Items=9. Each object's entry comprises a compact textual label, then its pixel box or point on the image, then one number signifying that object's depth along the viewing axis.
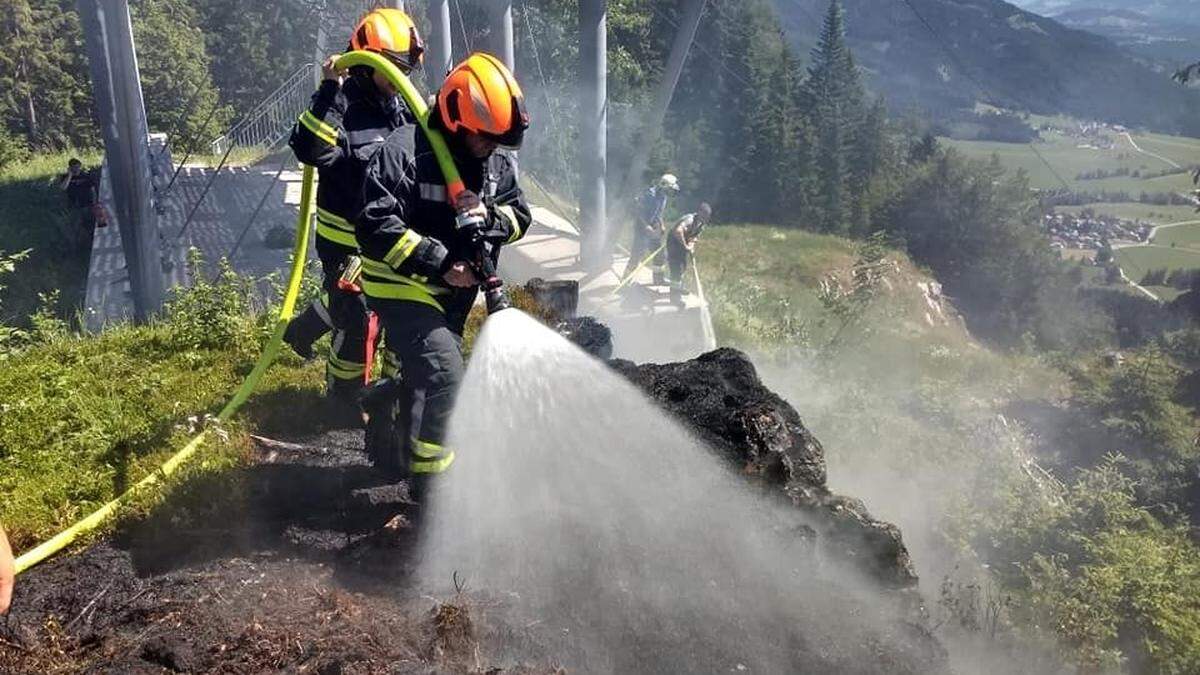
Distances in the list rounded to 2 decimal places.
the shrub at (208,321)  6.26
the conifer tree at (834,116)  47.75
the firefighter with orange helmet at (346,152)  4.48
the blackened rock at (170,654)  3.06
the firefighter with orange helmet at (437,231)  3.67
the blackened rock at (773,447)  4.61
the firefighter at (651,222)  14.05
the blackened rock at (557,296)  7.65
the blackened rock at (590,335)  6.76
